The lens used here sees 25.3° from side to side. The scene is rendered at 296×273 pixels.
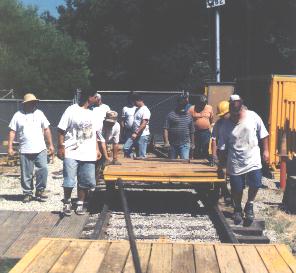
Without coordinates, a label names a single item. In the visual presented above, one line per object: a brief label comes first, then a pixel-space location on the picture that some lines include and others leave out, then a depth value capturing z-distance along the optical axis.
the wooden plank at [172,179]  9.77
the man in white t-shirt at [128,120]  14.12
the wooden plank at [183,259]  4.69
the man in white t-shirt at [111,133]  11.24
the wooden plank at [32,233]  6.80
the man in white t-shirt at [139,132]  13.49
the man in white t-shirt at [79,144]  9.10
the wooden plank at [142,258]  4.64
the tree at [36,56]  47.28
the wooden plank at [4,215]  8.44
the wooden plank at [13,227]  7.19
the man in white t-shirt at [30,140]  10.62
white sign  24.80
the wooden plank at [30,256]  4.54
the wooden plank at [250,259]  4.66
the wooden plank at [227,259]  4.68
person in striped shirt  12.22
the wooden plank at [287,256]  4.71
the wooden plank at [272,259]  4.64
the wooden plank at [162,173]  9.80
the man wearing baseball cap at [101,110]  11.53
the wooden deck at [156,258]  4.65
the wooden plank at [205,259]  4.69
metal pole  24.36
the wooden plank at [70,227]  7.68
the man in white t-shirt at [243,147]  8.74
